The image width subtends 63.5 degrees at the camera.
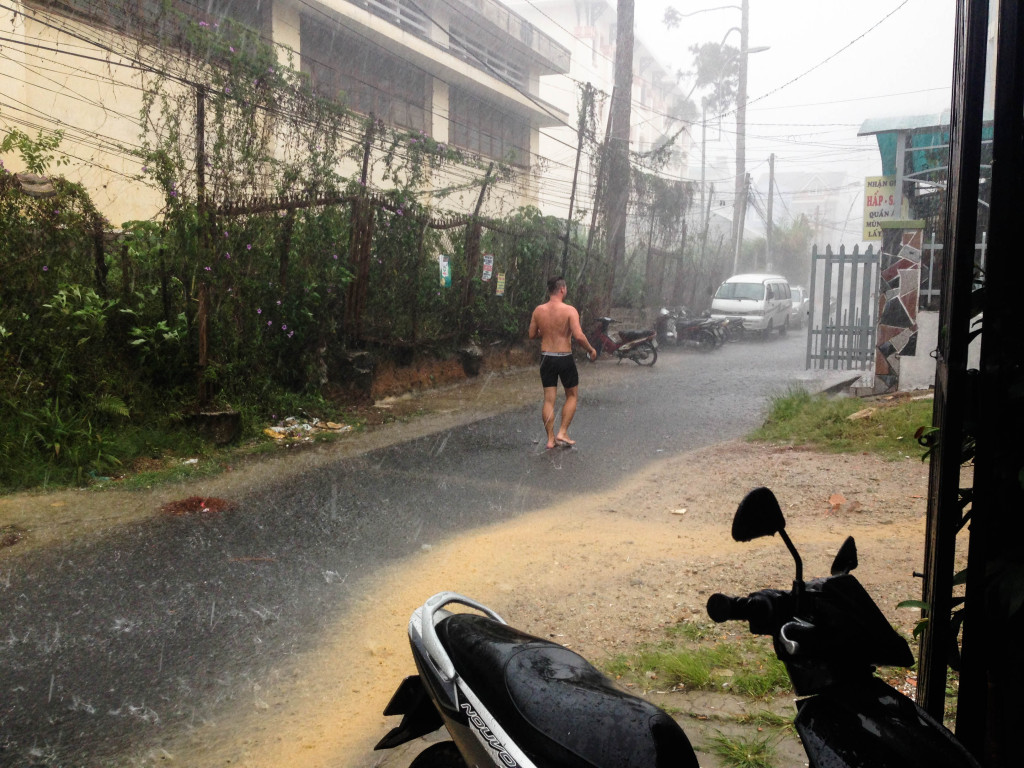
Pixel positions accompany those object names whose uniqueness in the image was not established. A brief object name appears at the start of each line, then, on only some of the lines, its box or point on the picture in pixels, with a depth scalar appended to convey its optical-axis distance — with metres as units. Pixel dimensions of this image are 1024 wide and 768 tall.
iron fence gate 14.85
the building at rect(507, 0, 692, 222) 48.91
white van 24.72
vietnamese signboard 13.95
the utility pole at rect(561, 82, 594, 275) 17.08
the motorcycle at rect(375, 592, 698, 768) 1.76
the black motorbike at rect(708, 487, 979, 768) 1.54
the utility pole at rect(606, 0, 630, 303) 19.86
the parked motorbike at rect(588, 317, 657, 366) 17.44
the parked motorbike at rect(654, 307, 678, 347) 22.03
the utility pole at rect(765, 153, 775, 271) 42.38
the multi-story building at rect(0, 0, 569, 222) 10.66
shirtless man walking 9.08
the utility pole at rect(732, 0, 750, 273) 36.03
